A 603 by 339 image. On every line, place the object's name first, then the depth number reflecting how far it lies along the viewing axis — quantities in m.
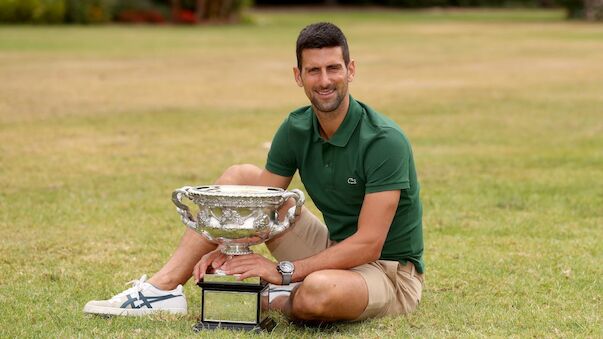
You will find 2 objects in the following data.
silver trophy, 7.91
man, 8.31
